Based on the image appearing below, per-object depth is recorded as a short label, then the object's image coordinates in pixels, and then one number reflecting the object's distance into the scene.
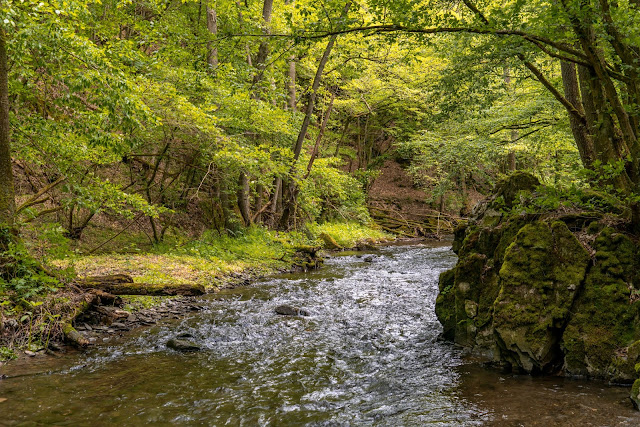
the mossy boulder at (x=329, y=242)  19.22
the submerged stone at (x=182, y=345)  6.09
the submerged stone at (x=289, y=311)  8.02
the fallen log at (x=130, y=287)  7.38
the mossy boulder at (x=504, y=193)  6.43
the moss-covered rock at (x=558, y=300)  4.47
